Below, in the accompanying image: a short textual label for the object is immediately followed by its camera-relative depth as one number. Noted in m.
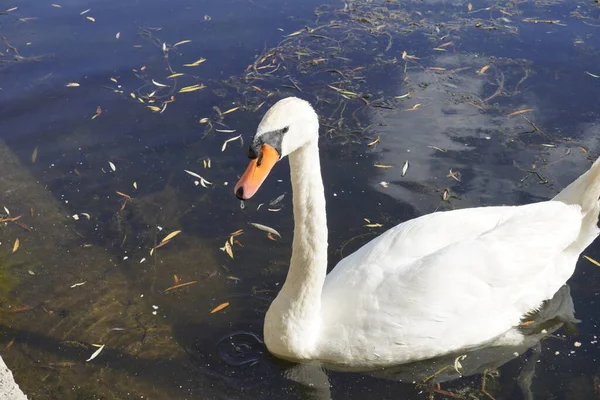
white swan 4.39
